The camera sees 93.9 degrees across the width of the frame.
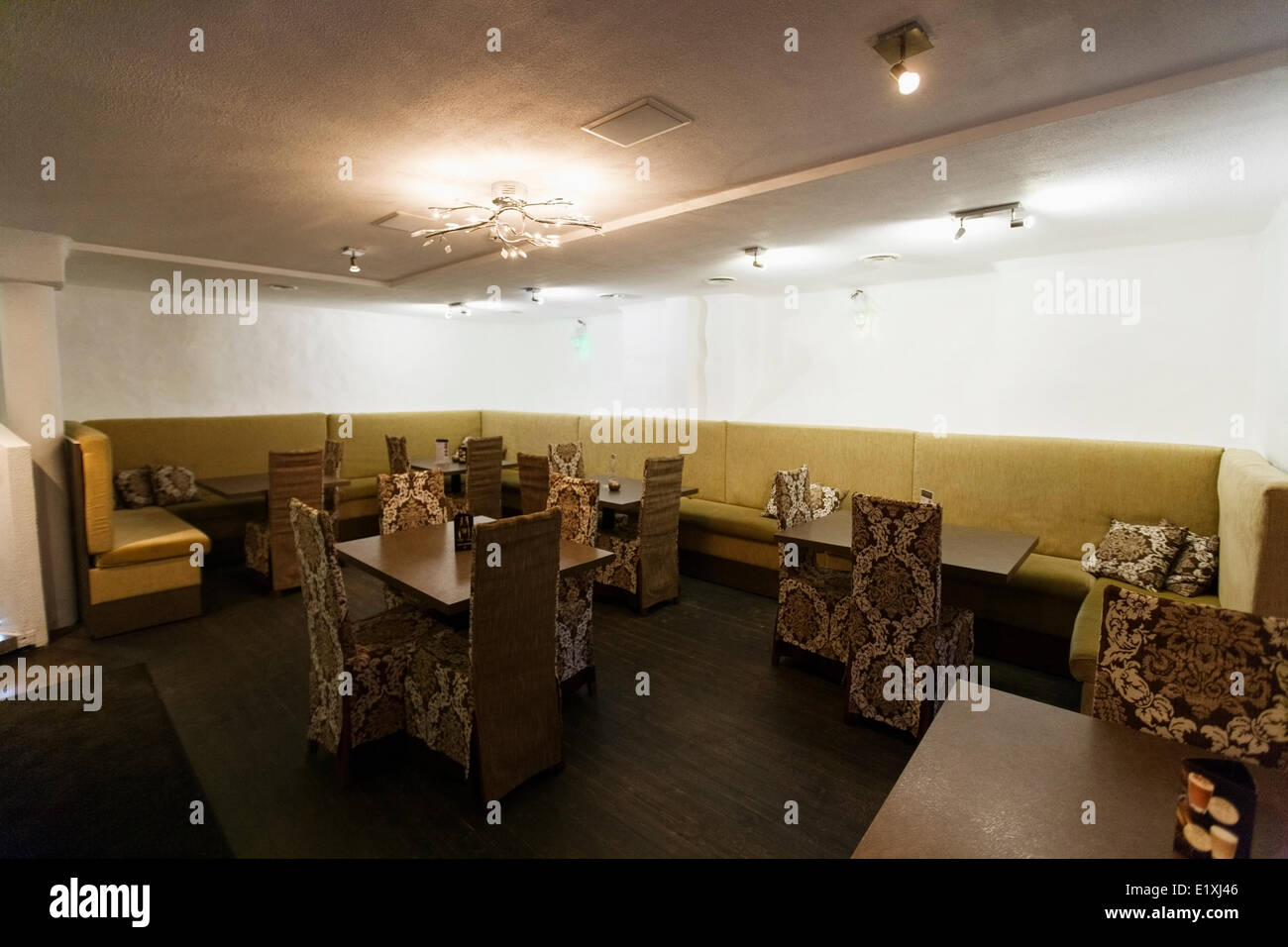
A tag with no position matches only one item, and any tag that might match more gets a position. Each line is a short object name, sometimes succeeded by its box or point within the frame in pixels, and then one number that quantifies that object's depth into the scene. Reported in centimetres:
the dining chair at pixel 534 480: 455
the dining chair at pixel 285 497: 437
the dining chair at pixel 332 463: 532
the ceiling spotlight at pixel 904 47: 155
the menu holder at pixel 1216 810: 90
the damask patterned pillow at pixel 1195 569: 311
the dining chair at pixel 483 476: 557
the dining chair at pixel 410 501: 343
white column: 371
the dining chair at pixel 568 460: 538
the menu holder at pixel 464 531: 288
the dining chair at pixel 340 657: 228
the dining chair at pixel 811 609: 322
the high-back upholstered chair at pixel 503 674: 219
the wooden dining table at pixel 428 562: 232
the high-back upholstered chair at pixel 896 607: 258
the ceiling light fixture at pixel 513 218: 283
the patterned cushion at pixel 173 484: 531
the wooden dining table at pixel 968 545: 275
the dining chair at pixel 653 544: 418
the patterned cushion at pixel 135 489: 516
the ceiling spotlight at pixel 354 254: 417
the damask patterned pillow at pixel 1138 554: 323
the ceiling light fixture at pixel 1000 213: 301
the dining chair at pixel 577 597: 299
